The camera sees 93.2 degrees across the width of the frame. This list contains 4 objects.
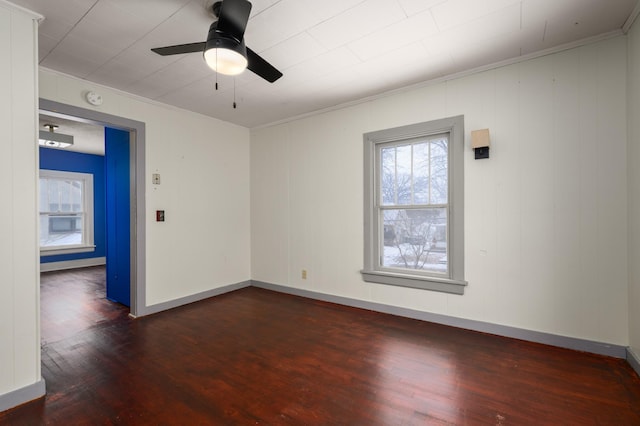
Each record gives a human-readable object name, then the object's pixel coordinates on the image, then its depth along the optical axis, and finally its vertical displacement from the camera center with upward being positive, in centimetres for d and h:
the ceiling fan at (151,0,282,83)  188 +114
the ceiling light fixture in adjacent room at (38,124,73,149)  511 +132
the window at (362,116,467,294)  329 +7
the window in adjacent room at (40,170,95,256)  685 +6
